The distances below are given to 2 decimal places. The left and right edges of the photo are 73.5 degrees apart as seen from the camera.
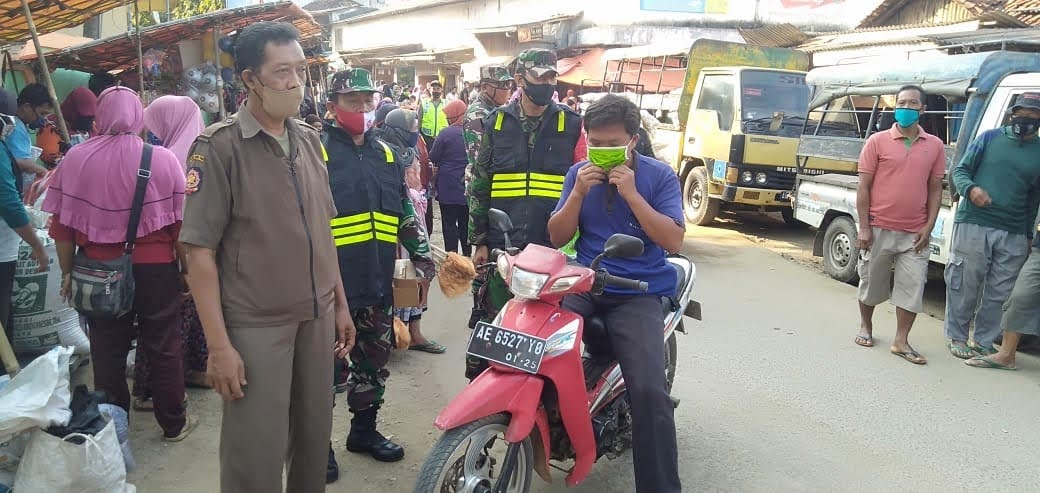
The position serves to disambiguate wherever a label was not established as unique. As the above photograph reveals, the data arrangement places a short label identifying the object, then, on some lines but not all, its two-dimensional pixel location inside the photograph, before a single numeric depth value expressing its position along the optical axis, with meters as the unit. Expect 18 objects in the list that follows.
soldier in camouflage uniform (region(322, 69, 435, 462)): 3.06
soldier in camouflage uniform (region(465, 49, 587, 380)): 3.80
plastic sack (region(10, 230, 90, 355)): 4.05
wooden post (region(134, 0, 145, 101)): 6.21
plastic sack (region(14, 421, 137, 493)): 2.60
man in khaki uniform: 2.08
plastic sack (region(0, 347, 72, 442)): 2.56
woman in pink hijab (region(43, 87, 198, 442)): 3.19
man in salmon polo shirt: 4.99
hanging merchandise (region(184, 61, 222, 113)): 7.58
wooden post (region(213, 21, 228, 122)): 7.24
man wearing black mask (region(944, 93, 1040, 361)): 4.80
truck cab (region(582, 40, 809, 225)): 9.41
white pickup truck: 5.69
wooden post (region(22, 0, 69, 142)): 4.58
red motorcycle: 2.49
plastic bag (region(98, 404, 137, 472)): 3.10
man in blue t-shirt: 2.74
